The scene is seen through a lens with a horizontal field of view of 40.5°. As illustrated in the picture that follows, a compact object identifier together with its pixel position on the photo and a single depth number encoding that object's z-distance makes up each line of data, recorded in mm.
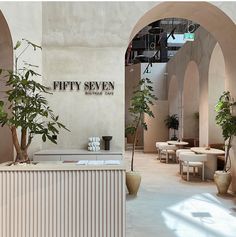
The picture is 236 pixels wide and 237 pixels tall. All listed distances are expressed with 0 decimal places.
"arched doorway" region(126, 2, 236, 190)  6156
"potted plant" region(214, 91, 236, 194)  6473
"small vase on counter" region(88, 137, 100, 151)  5828
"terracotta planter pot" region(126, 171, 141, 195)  6457
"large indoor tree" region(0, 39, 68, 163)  3527
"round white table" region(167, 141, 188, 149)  10938
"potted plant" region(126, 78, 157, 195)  6473
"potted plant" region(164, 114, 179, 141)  14114
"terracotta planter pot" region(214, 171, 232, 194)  6605
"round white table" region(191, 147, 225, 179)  7998
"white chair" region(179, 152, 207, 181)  8195
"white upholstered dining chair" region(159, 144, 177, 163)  11555
